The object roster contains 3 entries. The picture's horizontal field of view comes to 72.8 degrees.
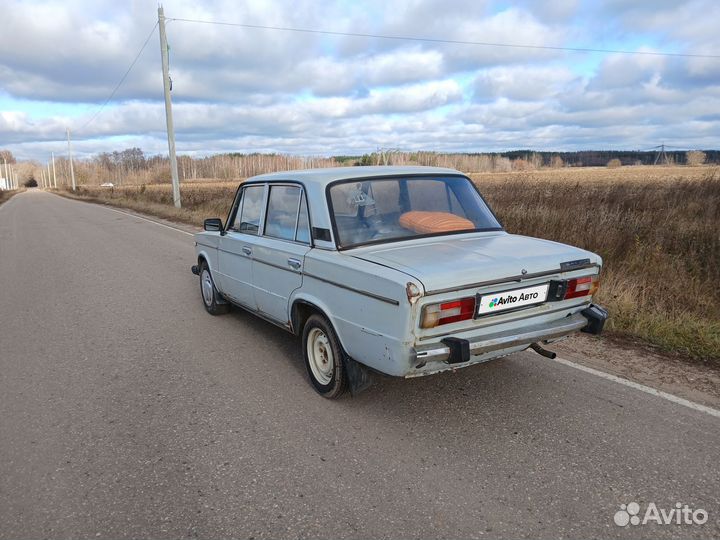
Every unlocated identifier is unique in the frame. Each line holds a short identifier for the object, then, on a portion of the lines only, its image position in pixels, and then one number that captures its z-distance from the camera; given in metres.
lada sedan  2.95
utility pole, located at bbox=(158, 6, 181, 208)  20.78
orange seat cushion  3.88
